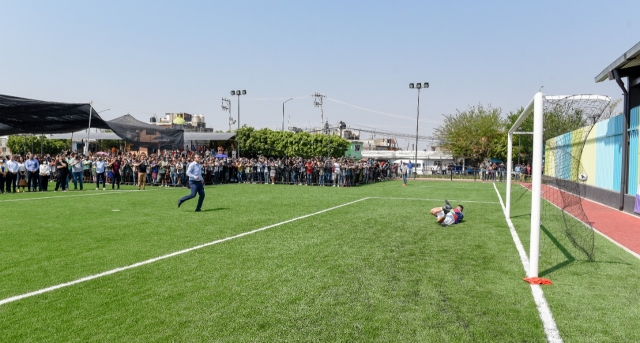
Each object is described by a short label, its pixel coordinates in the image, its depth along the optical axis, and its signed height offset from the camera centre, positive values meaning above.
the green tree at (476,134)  57.69 +3.96
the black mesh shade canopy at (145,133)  25.08 +1.49
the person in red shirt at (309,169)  30.16 -0.40
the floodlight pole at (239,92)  51.28 +7.63
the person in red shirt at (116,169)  24.01 -0.50
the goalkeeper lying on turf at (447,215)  11.38 -1.23
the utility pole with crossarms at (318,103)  76.80 +9.97
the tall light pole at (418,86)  47.12 +8.05
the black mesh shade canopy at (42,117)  19.39 +1.92
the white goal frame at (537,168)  6.60 -0.01
